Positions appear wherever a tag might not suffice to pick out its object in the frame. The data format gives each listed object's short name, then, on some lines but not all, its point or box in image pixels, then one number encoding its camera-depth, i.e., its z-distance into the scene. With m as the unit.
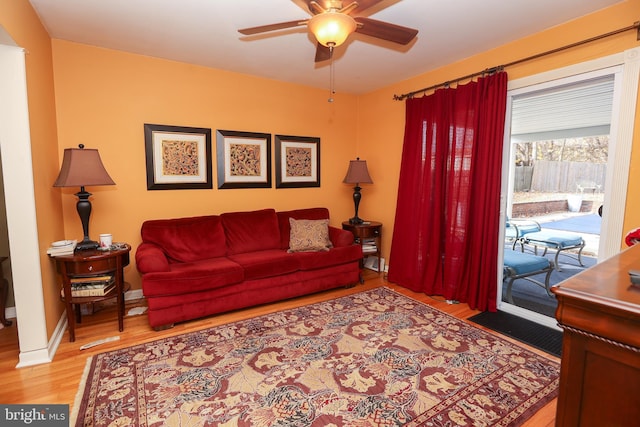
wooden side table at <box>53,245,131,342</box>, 2.45
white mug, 2.73
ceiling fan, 1.71
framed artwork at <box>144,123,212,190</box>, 3.37
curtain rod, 2.24
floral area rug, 1.74
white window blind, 3.36
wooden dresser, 0.86
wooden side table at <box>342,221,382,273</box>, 4.06
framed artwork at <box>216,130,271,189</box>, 3.75
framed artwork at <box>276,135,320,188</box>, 4.16
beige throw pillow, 3.58
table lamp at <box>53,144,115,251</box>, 2.50
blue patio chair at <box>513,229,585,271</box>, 4.18
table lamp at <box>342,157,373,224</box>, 4.14
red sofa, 2.73
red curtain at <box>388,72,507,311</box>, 3.01
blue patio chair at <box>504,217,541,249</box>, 4.63
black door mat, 2.48
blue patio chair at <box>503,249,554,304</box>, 3.30
